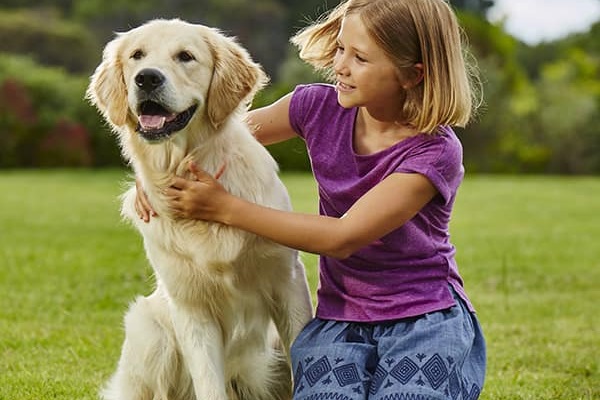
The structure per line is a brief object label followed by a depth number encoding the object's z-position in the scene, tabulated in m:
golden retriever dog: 3.13
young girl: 3.08
